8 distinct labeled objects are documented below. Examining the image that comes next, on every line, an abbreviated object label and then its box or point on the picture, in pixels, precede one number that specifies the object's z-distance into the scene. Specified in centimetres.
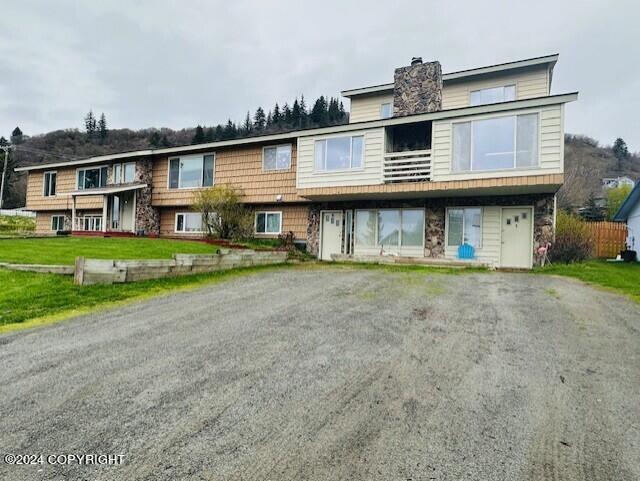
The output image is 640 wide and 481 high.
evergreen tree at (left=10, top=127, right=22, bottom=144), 7631
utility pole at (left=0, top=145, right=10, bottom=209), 4985
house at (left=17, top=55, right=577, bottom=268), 1270
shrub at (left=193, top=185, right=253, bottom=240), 1716
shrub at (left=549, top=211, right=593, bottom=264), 1430
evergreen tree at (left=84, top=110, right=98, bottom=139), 9488
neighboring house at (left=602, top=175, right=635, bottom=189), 4372
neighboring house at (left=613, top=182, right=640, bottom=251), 1941
